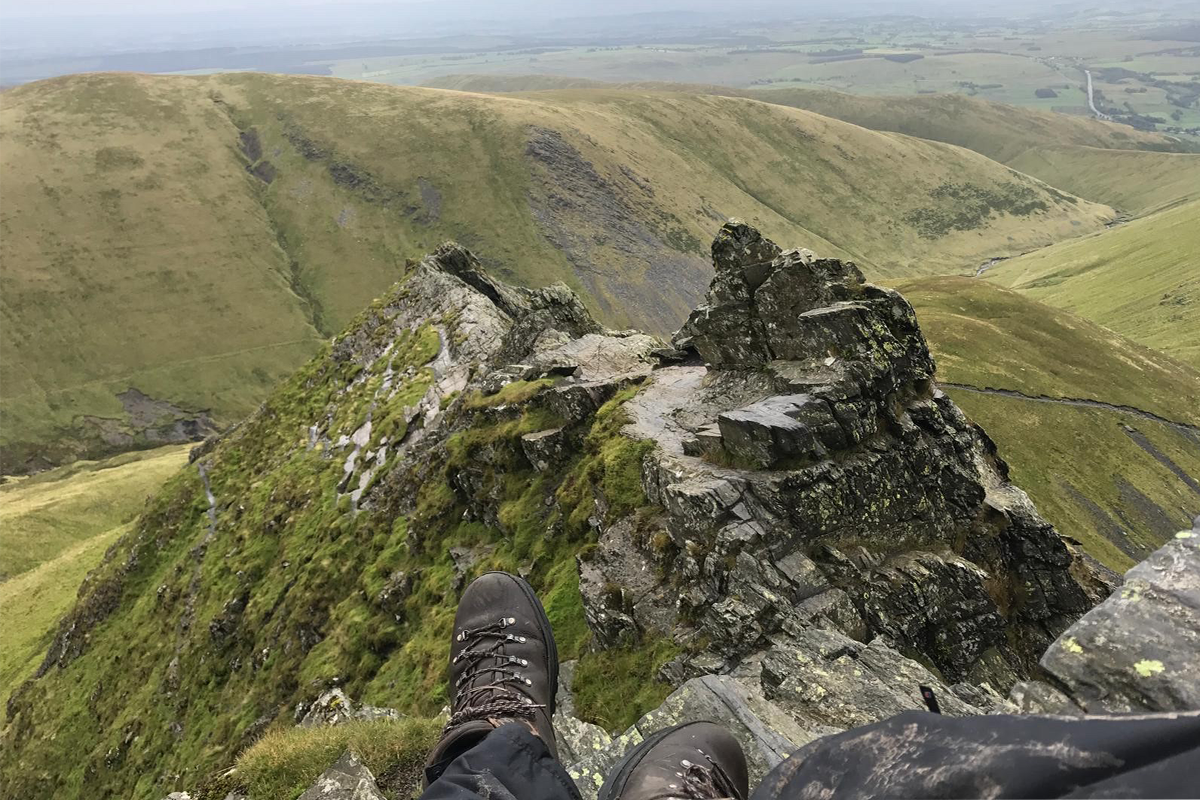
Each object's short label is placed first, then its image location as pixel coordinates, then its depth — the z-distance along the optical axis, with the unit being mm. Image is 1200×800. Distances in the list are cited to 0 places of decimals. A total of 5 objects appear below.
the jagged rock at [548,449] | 28250
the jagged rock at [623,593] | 17906
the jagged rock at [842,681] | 12914
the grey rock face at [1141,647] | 4469
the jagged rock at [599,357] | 33938
